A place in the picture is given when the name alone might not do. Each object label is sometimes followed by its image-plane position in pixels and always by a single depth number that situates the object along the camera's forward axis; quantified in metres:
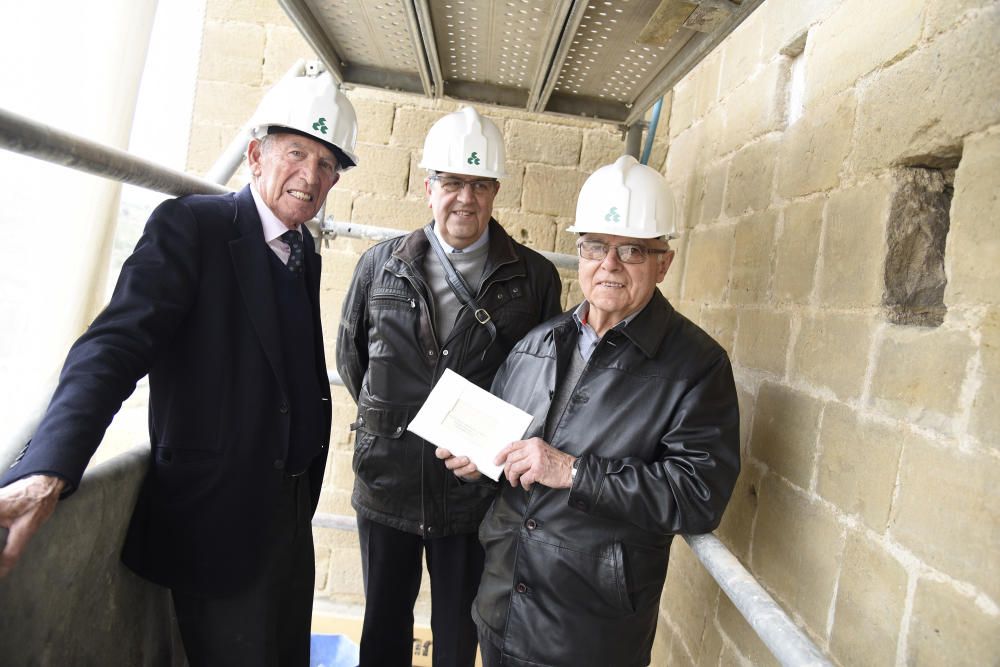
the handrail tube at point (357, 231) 3.12
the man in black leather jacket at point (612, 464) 1.71
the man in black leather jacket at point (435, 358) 2.39
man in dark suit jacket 1.57
